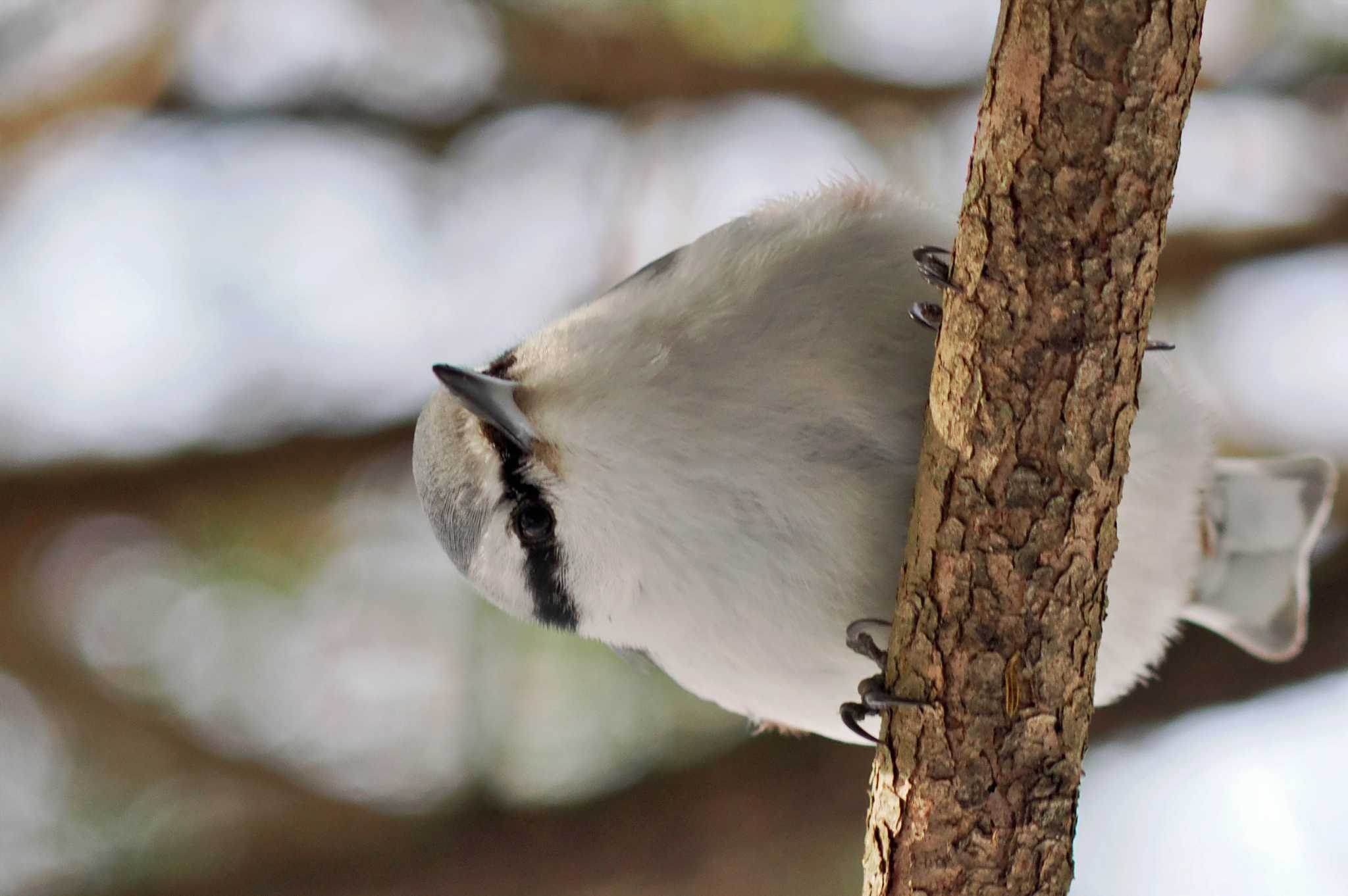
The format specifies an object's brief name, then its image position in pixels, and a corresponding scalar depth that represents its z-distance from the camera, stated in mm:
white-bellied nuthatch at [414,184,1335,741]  2285
